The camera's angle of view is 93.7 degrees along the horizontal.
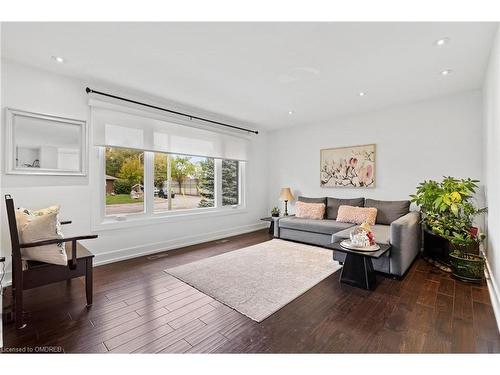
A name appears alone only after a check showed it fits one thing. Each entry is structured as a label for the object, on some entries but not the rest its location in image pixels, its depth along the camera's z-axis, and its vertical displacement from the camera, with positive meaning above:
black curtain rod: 3.11 +1.25
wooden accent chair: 1.87 -0.75
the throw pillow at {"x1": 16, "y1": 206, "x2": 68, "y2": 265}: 1.97 -0.44
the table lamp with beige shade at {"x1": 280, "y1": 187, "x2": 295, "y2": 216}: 5.40 -0.18
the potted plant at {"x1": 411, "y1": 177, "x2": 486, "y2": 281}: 2.72 -0.50
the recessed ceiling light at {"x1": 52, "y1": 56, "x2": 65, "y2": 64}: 2.53 +1.38
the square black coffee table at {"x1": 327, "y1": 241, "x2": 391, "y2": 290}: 2.52 -0.90
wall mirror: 2.63 +0.50
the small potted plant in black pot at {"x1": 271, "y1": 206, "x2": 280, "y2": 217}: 5.49 -0.59
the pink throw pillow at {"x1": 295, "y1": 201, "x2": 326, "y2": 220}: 4.63 -0.47
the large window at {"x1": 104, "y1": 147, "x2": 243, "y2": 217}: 3.58 +0.07
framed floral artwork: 4.49 +0.43
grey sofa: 2.78 -0.65
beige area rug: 2.28 -1.09
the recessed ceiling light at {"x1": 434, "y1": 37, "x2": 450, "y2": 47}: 2.20 +1.40
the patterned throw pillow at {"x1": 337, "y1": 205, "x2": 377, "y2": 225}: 4.00 -0.47
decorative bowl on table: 2.59 -0.61
